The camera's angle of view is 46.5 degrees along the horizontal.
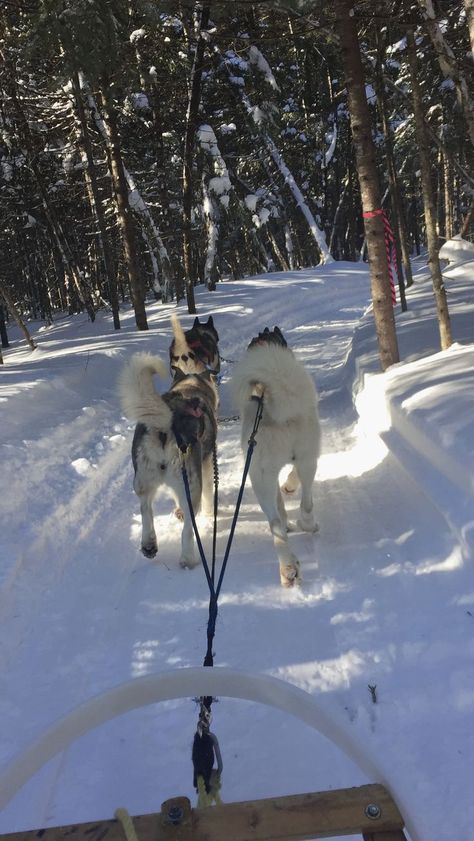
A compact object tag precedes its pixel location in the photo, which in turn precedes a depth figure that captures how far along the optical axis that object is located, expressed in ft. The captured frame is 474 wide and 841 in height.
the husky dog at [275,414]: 12.75
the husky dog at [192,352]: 20.34
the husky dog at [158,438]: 13.16
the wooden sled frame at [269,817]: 4.60
